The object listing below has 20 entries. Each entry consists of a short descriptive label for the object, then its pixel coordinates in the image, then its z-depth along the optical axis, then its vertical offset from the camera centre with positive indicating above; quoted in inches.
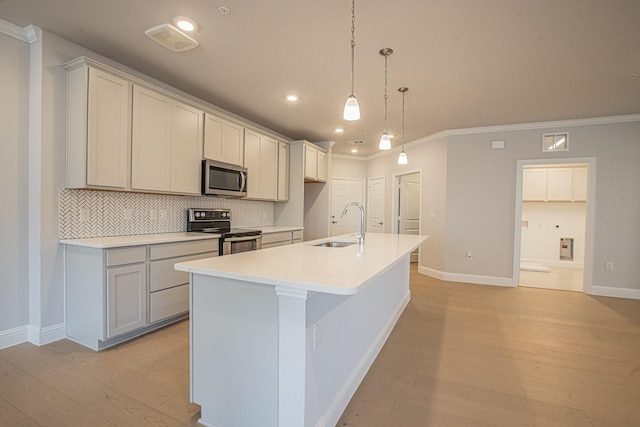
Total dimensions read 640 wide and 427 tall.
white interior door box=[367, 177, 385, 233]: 276.8 +3.3
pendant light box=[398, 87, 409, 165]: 134.7 +24.6
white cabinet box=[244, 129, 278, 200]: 172.1 +24.7
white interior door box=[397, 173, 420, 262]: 267.8 +4.2
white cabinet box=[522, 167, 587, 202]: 240.4 +22.6
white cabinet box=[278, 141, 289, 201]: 199.3 +23.8
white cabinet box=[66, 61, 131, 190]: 97.7 +25.2
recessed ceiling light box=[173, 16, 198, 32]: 86.9 +52.8
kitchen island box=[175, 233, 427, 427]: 53.2 -25.5
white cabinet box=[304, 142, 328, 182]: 208.1 +31.1
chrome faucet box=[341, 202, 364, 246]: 111.5 -10.2
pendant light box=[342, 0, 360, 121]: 82.5 +27.1
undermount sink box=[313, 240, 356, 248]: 112.2 -13.1
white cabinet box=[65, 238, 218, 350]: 94.6 -29.0
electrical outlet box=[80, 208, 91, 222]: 106.7 -3.9
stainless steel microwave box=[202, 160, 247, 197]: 139.6 +12.9
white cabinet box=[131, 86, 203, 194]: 112.4 +24.3
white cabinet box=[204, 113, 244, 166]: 142.9 +32.4
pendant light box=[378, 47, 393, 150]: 102.7 +52.9
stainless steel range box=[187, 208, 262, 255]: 136.1 -12.0
